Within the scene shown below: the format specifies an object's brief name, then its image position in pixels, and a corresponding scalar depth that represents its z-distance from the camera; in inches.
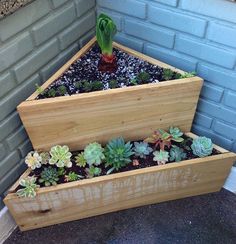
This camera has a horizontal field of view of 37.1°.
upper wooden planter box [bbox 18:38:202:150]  45.7
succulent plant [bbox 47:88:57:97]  46.5
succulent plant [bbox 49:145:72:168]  48.9
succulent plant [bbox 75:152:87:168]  50.0
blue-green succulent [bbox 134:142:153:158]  51.1
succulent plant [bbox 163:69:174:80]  49.3
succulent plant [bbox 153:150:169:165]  50.3
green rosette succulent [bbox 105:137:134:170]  49.1
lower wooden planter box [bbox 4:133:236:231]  48.4
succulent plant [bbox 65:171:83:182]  48.4
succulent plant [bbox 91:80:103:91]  47.8
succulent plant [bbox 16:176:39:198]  46.9
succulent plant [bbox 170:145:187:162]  50.6
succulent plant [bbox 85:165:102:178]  49.1
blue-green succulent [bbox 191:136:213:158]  50.6
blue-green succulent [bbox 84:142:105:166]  49.0
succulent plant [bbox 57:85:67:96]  47.0
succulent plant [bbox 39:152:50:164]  49.9
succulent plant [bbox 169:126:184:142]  52.2
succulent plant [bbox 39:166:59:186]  48.1
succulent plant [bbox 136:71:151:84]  49.1
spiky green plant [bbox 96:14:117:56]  46.5
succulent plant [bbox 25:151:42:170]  49.1
